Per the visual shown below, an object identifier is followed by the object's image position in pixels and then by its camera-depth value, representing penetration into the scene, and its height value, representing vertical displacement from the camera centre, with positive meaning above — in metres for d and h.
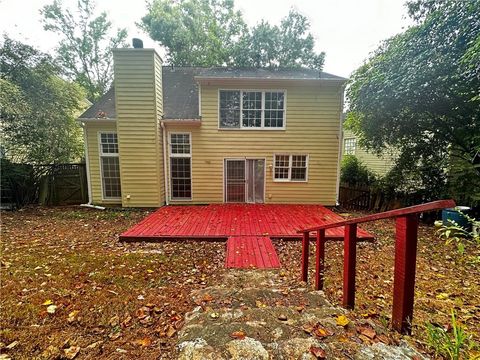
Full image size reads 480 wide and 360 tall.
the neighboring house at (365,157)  12.86 +0.25
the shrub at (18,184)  8.89 -0.90
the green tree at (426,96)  5.37 +1.87
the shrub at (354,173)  10.78 -0.62
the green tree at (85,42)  18.67 +10.13
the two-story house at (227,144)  8.79 +0.69
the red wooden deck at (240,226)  4.78 -1.86
